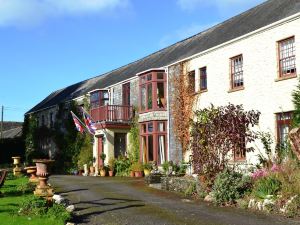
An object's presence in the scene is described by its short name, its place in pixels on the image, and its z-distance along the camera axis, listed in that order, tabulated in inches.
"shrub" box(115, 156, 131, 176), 1115.0
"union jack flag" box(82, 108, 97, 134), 1150.5
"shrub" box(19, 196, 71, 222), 431.5
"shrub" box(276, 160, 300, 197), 483.8
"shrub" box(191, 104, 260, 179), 609.6
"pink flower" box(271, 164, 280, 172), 547.7
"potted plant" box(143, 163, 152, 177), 1032.8
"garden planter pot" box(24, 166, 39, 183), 718.6
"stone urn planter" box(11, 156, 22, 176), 967.5
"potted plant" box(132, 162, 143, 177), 1049.5
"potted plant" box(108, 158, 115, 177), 1135.0
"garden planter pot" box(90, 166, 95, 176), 1207.6
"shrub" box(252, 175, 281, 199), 508.1
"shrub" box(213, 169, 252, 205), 549.8
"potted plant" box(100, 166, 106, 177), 1139.3
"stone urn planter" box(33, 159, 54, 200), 478.0
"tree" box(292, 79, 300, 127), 668.1
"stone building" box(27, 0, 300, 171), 740.0
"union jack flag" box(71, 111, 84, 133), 1203.2
